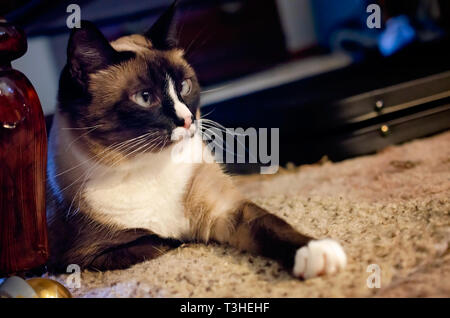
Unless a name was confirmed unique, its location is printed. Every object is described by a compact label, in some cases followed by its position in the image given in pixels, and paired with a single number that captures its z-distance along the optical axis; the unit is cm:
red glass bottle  72
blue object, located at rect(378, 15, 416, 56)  146
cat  77
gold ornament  65
